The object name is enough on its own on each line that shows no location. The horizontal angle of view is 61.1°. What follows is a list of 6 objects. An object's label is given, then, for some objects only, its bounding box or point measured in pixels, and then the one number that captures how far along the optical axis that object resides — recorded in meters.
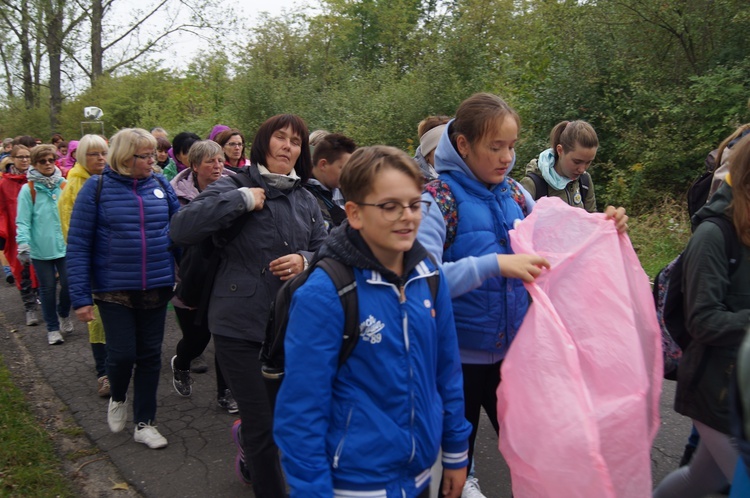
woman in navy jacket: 4.08
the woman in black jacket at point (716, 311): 2.39
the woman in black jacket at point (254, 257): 3.13
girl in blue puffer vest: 2.63
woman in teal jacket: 6.92
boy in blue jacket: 1.97
